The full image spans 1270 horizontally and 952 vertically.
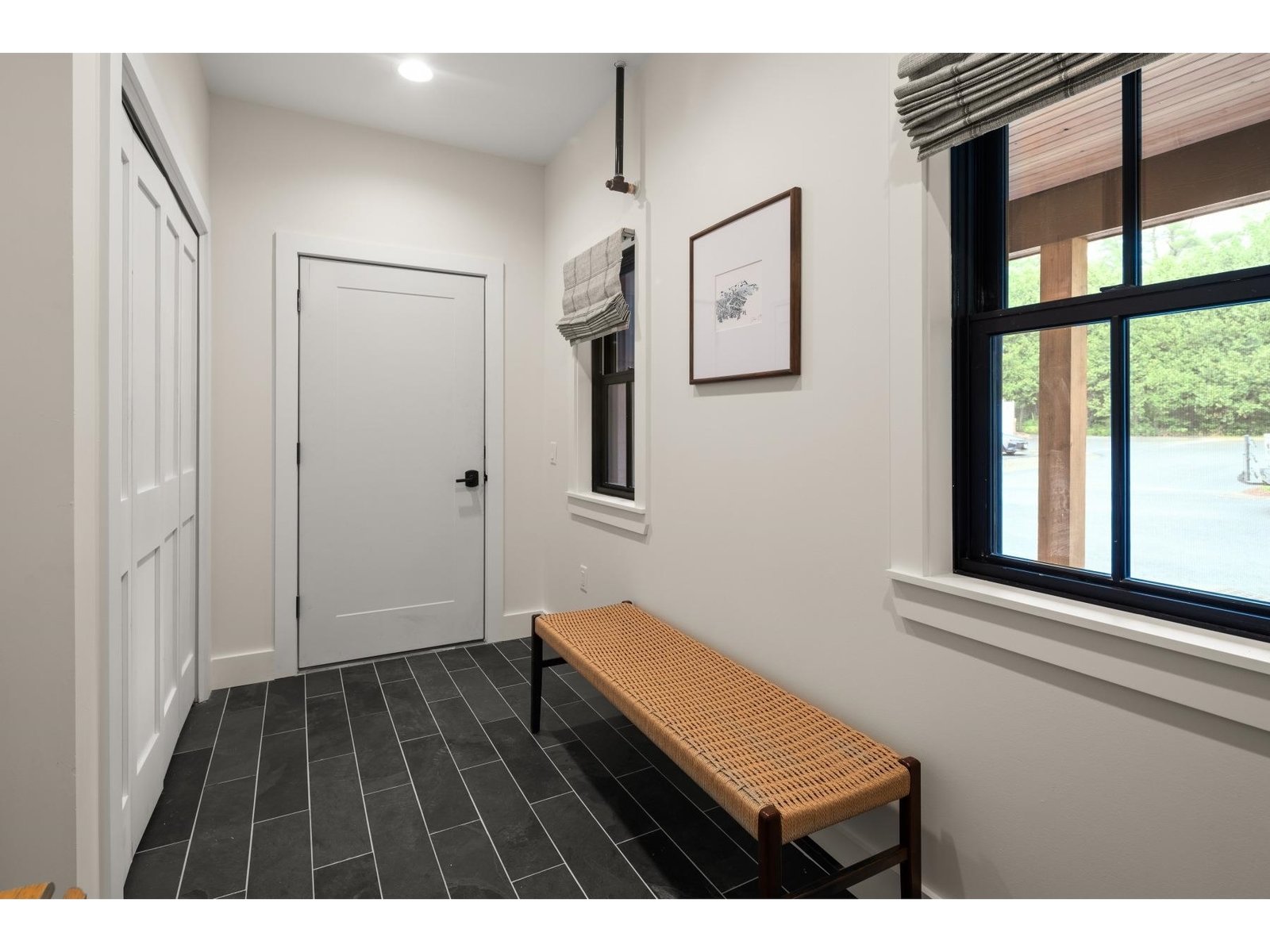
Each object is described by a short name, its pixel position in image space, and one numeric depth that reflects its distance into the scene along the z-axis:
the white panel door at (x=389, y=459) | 2.92
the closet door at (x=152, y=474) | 1.53
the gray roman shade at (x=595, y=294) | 2.59
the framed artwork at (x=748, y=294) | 1.72
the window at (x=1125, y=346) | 1.01
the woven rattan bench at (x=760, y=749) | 1.22
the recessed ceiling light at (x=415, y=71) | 2.43
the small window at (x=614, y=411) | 2.90
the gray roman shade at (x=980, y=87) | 1.03
